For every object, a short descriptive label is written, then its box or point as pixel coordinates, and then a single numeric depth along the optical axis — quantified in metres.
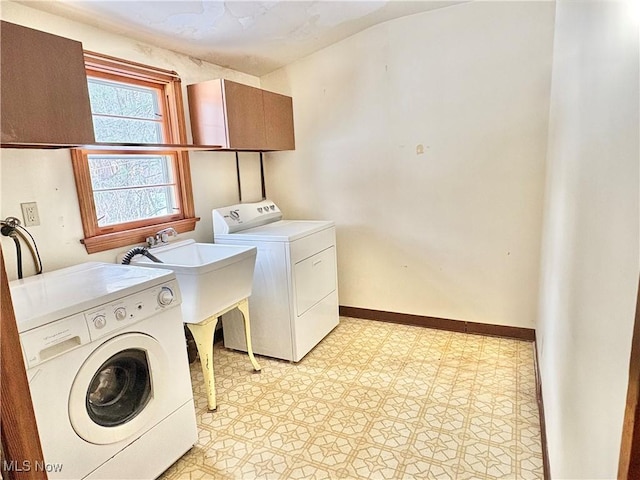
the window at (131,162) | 2.14
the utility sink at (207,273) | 1.96
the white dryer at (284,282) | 2.58
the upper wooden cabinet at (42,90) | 1.46
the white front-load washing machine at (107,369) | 1.32
